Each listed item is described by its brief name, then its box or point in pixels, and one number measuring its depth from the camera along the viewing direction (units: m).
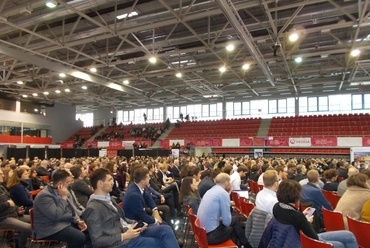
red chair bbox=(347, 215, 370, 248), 2.97
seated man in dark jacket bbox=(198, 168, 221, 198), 5.45
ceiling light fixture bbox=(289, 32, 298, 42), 9.69
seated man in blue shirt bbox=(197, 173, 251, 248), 3.54
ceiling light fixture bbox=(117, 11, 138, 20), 9.96
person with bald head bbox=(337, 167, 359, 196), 5.29
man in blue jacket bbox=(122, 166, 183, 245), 3.77
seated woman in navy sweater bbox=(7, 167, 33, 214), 4.75
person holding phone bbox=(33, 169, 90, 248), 3.37
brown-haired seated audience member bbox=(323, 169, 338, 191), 6.16
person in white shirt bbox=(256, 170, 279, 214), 3.35
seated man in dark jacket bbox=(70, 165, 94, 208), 5.08
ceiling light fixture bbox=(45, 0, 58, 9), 8.10
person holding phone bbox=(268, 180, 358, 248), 2.55
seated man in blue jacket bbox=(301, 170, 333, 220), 4.44
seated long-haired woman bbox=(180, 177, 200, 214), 4.88
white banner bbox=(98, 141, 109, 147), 24.91
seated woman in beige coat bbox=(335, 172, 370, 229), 3.60
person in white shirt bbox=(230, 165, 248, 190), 6.37
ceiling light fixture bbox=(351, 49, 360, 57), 11.63
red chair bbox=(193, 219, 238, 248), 3.05
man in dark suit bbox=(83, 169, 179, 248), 2.71
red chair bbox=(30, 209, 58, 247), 3.42
